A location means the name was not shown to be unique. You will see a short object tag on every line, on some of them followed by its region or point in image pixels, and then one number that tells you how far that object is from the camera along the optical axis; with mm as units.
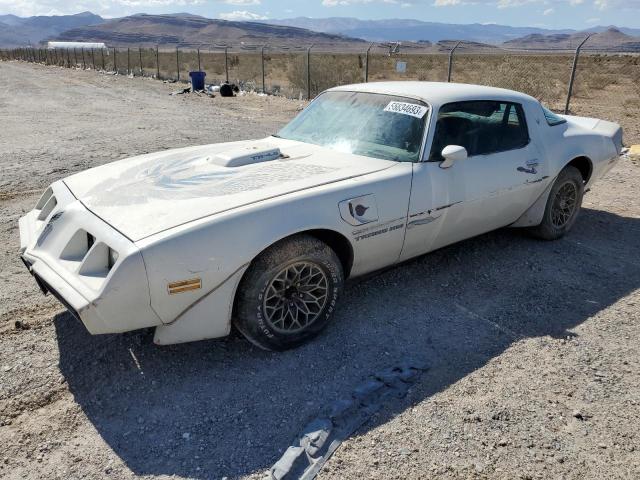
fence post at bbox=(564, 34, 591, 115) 10453
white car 2707
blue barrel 18953
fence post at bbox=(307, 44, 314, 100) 15562
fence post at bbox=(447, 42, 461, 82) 12017
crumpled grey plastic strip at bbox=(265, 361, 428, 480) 2381
